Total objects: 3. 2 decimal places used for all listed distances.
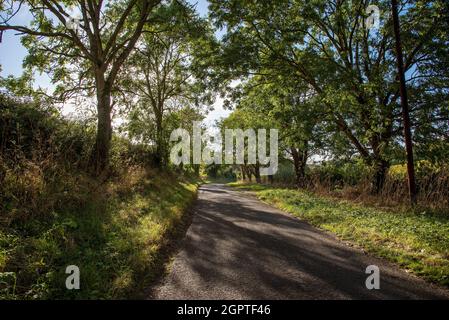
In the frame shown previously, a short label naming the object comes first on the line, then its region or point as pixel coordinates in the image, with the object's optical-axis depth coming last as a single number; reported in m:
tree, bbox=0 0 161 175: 11.23
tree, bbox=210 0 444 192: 13.38
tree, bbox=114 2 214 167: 12.64
